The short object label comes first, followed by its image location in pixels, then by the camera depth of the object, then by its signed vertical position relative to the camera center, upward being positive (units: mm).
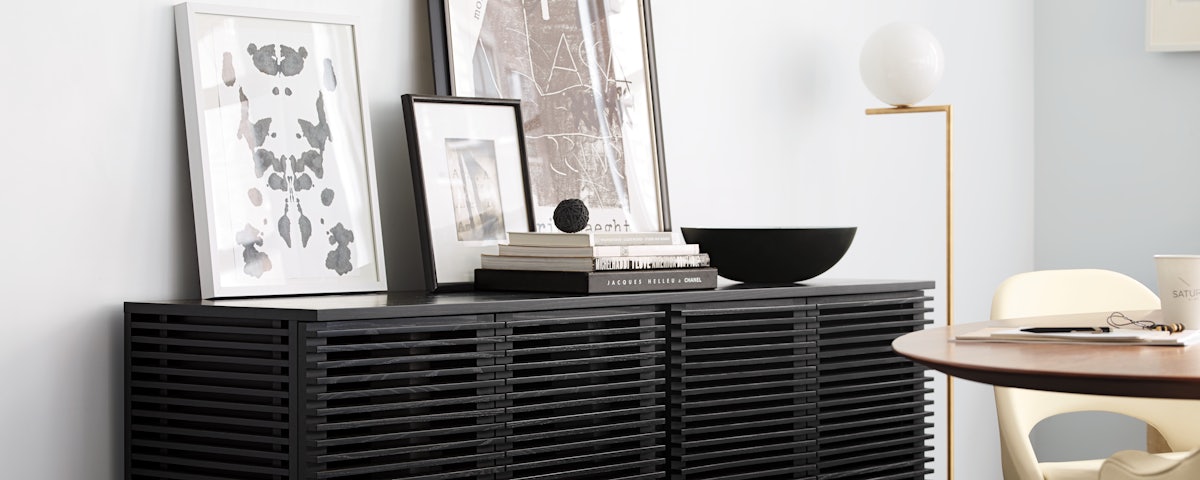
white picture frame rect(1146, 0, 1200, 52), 3607 +401
